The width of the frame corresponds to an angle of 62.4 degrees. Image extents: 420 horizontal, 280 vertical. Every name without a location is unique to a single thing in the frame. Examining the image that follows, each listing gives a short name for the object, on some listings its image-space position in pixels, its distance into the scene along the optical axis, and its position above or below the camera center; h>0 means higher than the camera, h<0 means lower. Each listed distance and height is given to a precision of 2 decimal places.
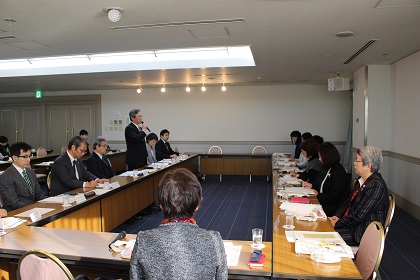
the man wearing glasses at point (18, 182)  3.32 -0.56
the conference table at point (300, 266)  1.82 -0.78
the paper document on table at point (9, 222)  2.58 -0.74
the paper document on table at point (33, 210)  2.92 -0.75
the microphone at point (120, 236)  2.27 -0.74
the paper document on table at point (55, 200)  3.38 -0.74
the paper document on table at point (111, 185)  4.20 -0.74
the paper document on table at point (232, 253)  1.98 -0.78
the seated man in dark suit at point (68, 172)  4.07 -0.55
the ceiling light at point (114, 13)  3.36 +1.09
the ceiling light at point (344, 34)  4.22 +1.12
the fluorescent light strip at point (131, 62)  6.84 +1.34
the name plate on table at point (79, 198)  3.38 -0.72
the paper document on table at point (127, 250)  2.04 -0.76
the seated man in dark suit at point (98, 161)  4.97 -0.52
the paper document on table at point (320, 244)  2.06 -0.76
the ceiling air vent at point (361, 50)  4.77 +1.13
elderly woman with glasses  2.77 -0.63
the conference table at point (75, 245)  2.03 -0.79
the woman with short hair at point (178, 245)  1.45 -0.51
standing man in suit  5.89 -0.30
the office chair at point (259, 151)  9.50 -0.73
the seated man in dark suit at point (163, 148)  7.95 -0.54
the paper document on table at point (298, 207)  2.96 -0.75
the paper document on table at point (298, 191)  3.70 -0.73
